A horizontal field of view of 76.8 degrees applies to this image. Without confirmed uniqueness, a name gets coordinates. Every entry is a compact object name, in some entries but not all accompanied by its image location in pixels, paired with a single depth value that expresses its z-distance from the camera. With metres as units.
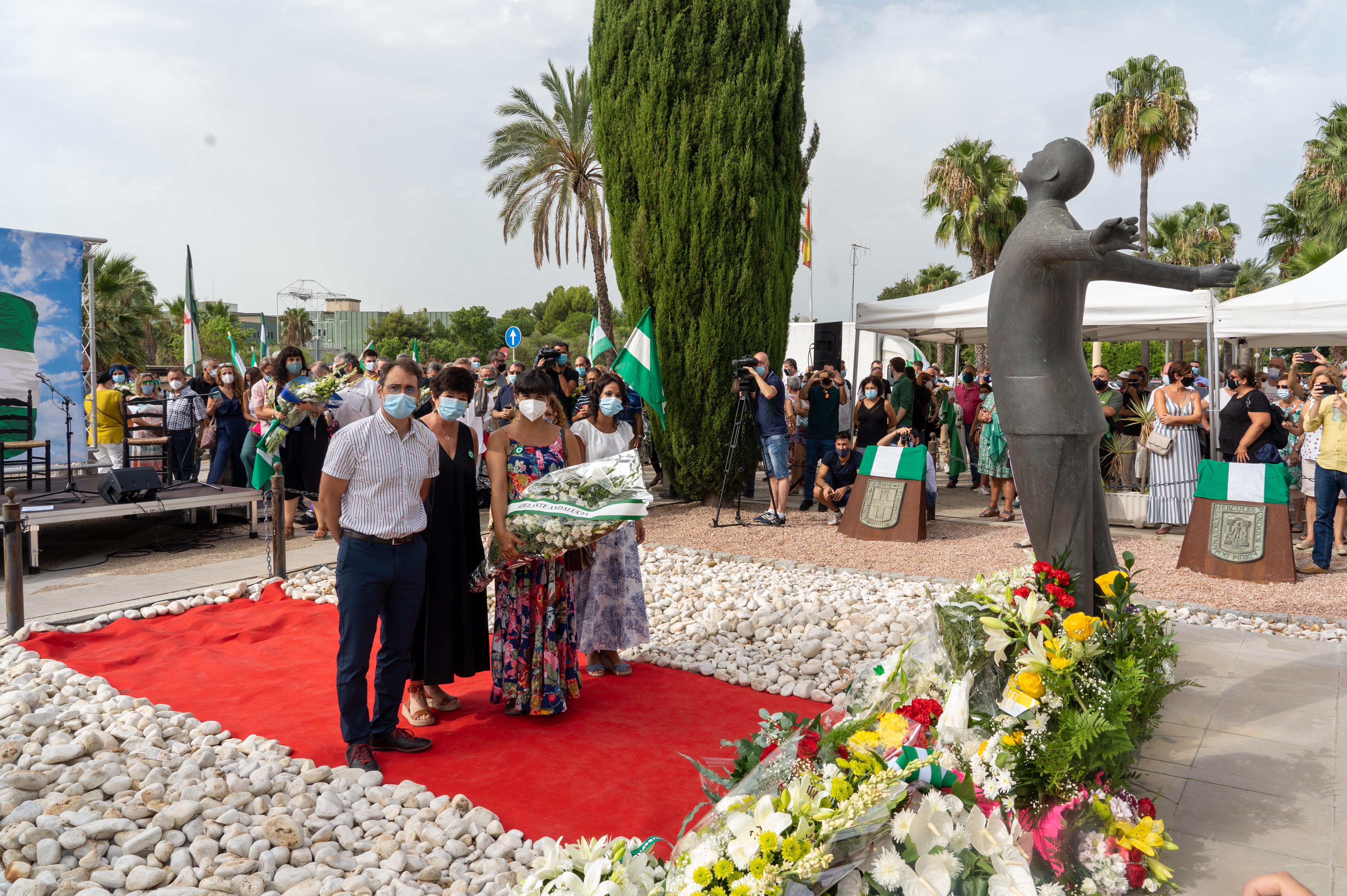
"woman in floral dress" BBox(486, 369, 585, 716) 4.39
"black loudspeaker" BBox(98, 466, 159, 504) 8.32
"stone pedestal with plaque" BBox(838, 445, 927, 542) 9.25
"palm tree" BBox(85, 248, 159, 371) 23.62
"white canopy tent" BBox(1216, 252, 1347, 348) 8.83
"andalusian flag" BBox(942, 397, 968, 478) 13.77
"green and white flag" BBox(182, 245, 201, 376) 16.66
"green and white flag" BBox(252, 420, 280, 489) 9.09
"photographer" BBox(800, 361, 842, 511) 10.71
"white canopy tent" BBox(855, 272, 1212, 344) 9.62
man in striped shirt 3.79
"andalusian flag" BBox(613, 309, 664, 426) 10.45
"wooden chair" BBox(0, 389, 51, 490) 9.25
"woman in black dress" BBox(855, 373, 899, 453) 10.23
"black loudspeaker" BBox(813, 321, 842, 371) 13.89
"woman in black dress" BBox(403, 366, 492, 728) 4.39
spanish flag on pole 34.84
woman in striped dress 9.38
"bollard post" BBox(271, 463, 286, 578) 7.15
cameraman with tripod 10.02
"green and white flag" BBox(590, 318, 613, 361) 10.80
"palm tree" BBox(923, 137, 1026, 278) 27.69
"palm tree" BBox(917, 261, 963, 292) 49.72
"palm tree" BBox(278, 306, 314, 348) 58.53
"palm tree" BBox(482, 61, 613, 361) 21.25
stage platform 7.59
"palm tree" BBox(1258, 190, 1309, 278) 30.08
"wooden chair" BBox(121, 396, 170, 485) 9.98
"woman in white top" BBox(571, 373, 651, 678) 5.15
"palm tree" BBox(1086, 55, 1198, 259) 25.83
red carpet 3.62
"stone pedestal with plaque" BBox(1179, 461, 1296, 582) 7.31
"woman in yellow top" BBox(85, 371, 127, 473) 10.79
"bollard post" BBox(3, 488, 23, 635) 5.62
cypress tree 10.70
